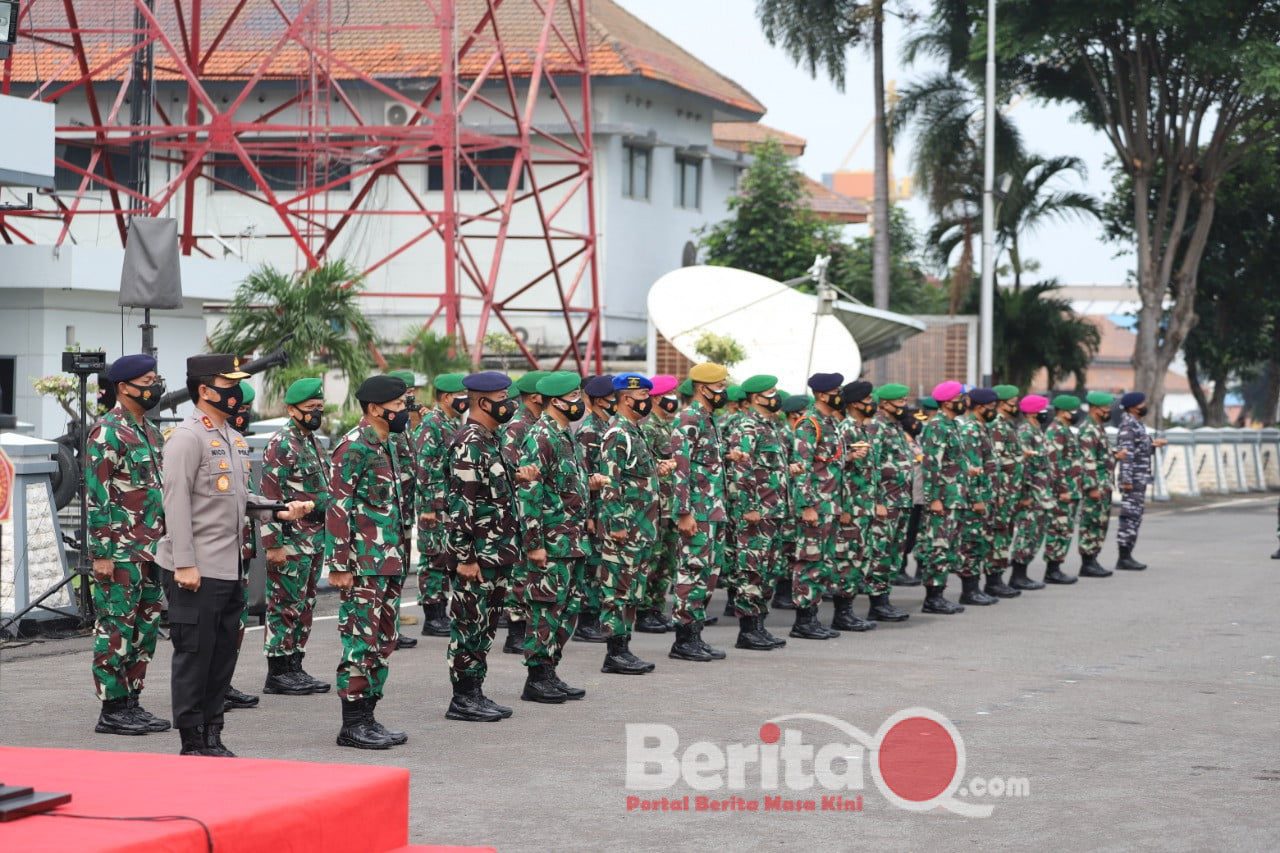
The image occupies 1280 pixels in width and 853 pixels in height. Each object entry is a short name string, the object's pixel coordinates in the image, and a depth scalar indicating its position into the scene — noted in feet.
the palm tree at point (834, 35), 113.50
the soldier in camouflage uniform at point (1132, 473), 63.52
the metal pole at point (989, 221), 104.47
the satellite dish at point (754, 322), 78.64
